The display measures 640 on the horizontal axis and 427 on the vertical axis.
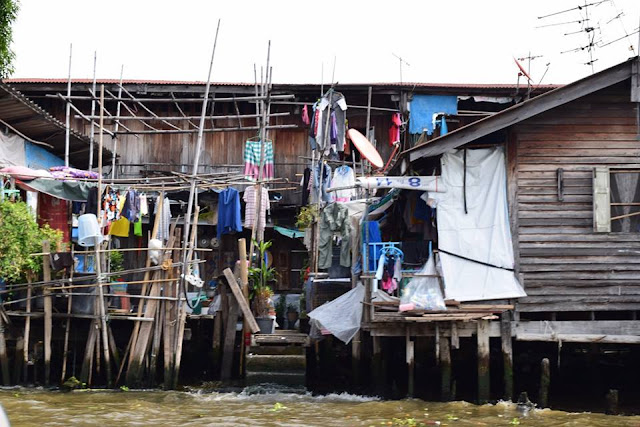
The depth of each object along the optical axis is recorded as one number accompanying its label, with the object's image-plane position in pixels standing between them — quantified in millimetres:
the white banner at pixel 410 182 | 13391
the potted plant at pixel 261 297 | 15440
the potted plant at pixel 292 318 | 18880
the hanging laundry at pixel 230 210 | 19000
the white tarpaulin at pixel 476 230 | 13266
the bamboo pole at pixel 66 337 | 14328
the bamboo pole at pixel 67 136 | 17906
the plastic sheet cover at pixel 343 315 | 14297
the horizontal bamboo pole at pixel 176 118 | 15820
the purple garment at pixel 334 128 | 19641
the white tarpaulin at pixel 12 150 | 16078
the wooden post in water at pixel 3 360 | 14166
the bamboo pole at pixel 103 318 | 13945
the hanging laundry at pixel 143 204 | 16953
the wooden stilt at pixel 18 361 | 14453
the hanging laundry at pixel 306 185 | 19922
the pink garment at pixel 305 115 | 21031
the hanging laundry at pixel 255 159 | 20312
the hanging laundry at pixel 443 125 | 19812
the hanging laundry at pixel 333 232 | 16531
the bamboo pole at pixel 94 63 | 17598
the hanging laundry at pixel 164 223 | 16781
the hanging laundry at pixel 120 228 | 18344
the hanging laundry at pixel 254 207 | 17406
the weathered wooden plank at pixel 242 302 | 14758
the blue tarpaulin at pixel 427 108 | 21312
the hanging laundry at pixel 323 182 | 19067
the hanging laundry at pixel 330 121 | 19477
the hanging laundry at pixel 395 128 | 21552
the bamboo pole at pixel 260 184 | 16948
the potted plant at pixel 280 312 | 19328
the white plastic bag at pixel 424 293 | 12625
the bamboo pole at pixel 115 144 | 19394
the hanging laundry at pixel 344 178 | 19172
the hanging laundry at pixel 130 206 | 16562
